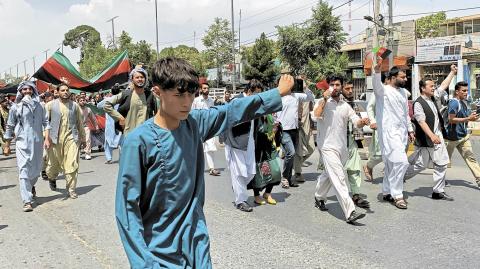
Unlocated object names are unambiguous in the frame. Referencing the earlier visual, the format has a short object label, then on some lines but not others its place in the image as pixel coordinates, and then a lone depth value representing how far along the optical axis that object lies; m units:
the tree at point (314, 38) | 32.28
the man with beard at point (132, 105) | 6.27
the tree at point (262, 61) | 48.94
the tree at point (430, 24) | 44.75
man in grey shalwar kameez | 7.25
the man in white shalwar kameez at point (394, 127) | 6.42
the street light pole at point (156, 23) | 46.77
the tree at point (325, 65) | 31.02
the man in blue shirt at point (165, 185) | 2.12
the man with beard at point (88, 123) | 13.12
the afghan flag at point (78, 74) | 10.05
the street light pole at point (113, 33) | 59.22
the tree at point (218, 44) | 53.38
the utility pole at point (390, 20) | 22.73
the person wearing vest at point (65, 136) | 7.73
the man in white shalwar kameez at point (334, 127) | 5.89
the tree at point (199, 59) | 58.60
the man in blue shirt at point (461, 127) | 7.45
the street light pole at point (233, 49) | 38.83
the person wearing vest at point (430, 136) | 6.85
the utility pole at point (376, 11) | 20.25
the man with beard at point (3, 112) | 14.29
